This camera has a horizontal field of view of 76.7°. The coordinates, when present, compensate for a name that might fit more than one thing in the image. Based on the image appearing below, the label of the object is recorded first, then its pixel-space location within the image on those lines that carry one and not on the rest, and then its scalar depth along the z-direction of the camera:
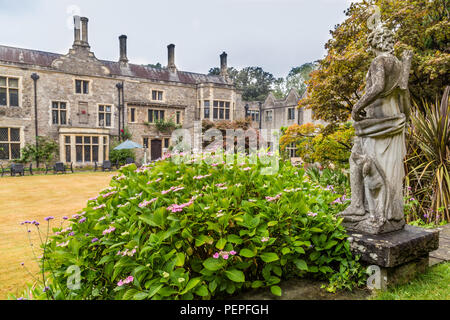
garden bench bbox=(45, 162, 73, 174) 19.24
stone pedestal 2.39
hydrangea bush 1.93
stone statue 2.66
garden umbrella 20.87
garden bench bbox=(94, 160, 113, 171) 21.52
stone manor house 20.47
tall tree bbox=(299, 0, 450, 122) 7.51
